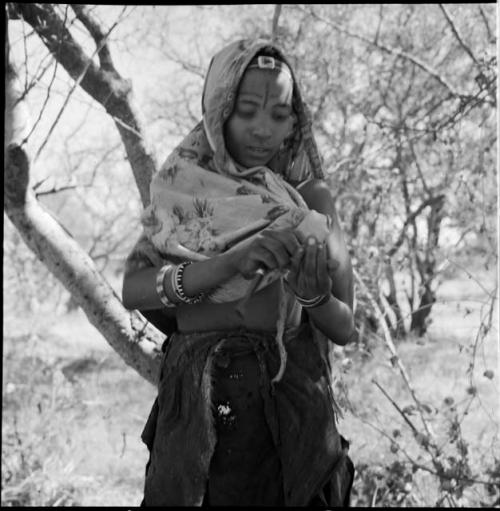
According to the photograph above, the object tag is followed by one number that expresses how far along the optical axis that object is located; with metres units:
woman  1.42
